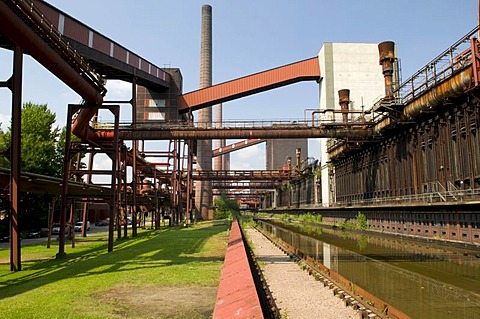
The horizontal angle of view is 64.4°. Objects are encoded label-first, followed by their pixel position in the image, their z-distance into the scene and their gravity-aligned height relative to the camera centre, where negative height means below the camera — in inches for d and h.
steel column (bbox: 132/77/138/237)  1078.4 +94.9
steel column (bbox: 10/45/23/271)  510.6 +60.5
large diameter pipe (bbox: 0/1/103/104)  457.7 +215.0
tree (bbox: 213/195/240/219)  2586.1 -29.3
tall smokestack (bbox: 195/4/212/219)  2406.5 +377.5
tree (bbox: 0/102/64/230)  1315.2 +193.1
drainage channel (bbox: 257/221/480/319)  320.8 -88.0
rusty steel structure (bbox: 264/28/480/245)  708.7 +118.6
